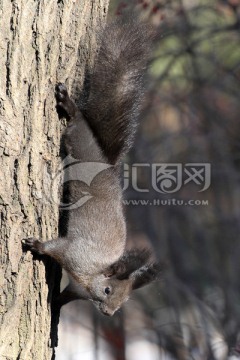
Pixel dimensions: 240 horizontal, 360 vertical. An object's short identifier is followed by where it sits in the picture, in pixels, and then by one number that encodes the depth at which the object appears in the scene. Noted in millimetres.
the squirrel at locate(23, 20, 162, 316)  4898
